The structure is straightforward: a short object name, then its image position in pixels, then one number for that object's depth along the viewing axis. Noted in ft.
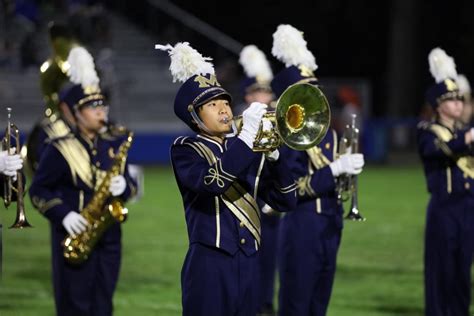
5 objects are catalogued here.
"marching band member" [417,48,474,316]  43.98
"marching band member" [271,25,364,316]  39.52
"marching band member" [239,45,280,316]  51.75
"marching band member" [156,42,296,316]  30.48
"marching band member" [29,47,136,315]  40.50
